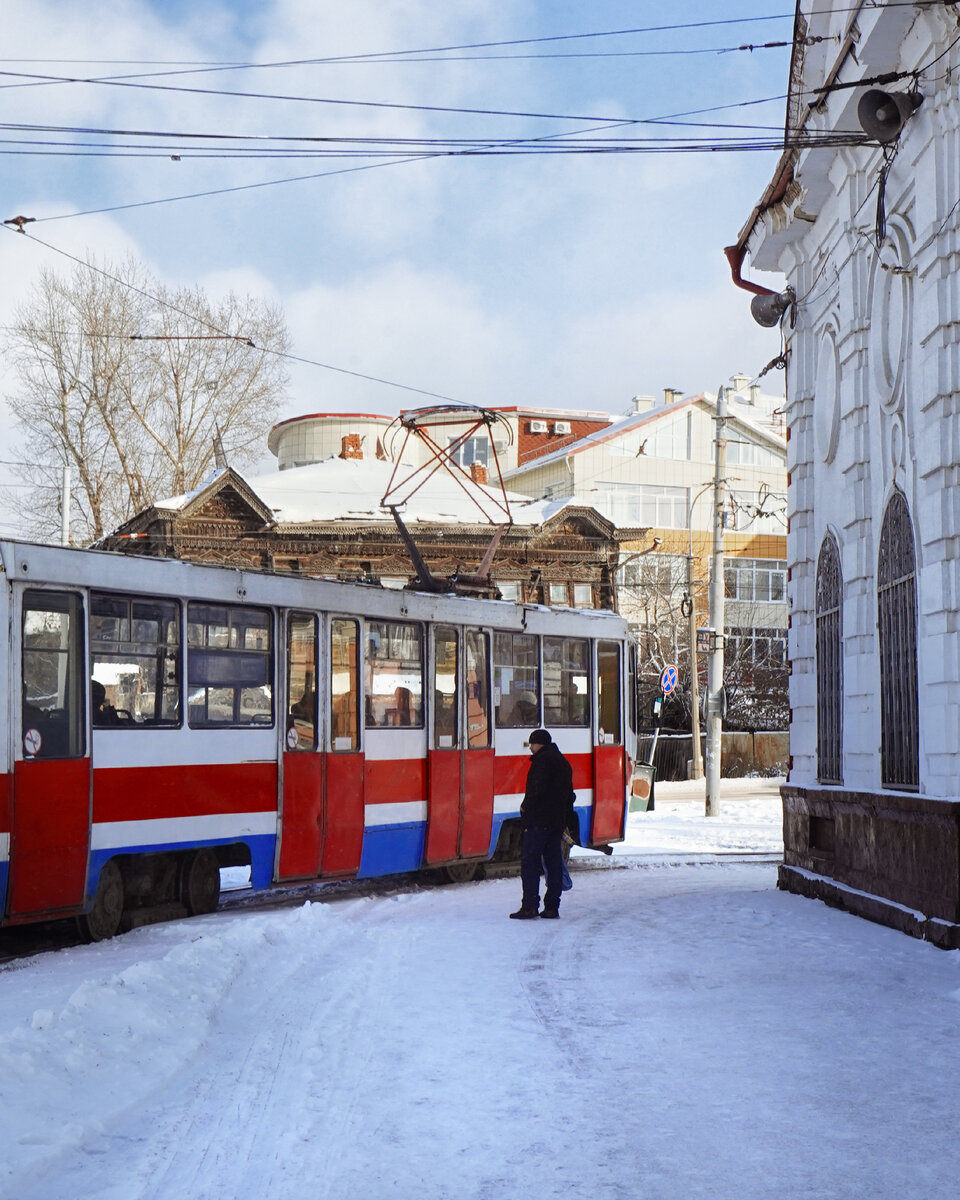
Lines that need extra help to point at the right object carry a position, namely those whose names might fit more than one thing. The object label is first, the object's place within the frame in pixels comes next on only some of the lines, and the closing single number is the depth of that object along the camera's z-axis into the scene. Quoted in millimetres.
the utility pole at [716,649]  28906
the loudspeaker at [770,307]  16750
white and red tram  11305
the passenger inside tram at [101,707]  11781
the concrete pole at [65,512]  35062
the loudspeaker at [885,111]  11688
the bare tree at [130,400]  41219
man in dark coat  13336
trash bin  29797
